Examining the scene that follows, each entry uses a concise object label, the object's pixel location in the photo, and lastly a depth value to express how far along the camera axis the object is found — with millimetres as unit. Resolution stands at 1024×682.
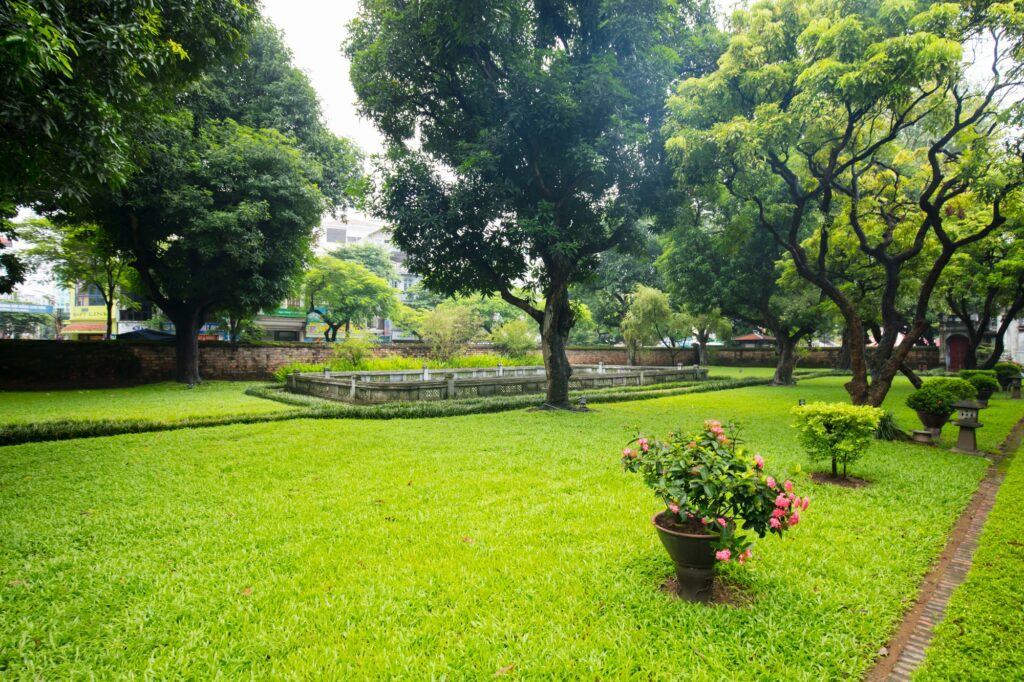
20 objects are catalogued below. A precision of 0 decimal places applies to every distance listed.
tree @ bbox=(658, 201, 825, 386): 18094
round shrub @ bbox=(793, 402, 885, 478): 5512
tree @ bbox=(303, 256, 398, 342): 28891
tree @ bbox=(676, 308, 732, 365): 27000
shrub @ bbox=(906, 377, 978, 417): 8195
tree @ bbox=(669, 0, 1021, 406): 7238
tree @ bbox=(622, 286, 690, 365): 25484
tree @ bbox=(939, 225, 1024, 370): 13641
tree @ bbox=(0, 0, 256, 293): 4113
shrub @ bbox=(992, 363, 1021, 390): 16984
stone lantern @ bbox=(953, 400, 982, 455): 7578
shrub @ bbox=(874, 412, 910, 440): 8461
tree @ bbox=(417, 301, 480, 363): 23719
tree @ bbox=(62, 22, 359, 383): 13844
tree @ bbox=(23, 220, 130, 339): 20141
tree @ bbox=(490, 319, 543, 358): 28031
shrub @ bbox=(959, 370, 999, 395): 12523
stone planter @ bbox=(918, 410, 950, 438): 8248
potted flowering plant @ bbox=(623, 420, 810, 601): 2775
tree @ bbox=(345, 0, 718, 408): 9656
